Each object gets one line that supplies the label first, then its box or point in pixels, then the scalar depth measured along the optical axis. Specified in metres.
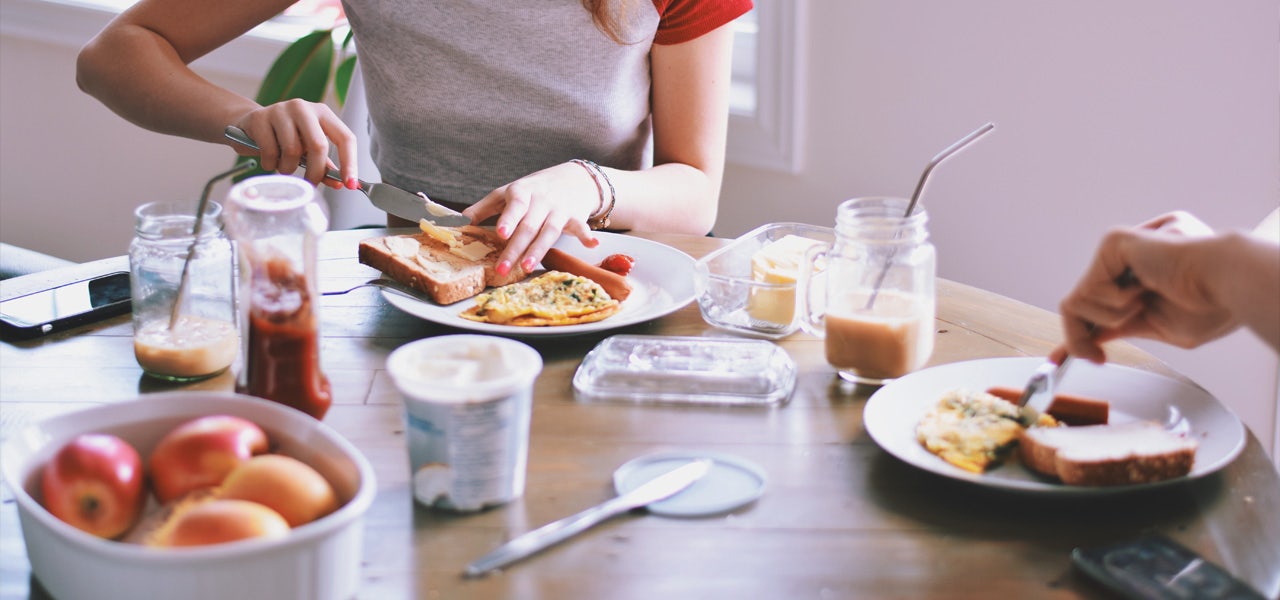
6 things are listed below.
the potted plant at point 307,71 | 2.75
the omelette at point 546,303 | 1.25
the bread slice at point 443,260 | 1.34
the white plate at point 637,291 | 1.24
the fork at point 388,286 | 1.34
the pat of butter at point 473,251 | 1.42
